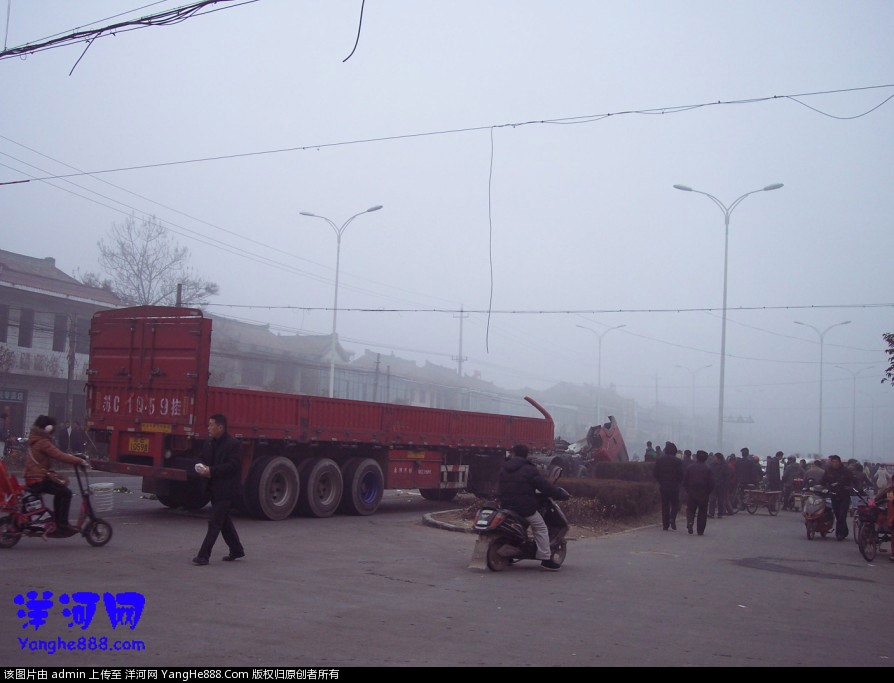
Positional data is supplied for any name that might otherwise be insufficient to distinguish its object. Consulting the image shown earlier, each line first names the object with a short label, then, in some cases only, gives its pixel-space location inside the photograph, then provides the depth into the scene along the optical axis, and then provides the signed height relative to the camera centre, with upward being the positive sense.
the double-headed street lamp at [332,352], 34.31 +2.07
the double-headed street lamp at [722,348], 30.11 +2.75
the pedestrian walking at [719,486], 21.20 -1.58
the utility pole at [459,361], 49.79 +2.91
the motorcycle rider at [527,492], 10.52 -0.97
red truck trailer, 13.91 -0.51
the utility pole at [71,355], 32.38 +1.26
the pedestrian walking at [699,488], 16.42 -1.24
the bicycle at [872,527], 13.77 -1.52
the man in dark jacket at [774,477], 26.00 -1.49
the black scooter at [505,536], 10.44 -1.52
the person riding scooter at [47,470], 10.41 -1.02
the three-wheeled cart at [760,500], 23.81 -2.03
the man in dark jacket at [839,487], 16.95 -1.11
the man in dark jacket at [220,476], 9.78 -0.92
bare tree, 40.47 +5.24
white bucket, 12.62 -1.60
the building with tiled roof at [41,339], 35.12 +2.04
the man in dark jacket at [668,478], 16.75 -1.12
